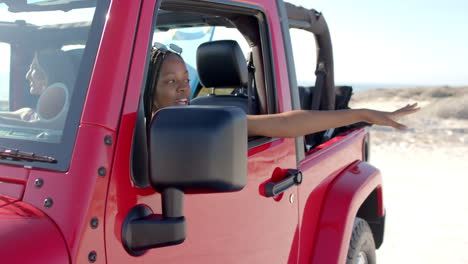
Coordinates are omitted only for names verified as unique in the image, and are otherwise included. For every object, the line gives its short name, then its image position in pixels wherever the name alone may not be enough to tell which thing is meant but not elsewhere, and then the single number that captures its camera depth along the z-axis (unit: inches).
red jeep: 50.4
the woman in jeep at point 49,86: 60.3
